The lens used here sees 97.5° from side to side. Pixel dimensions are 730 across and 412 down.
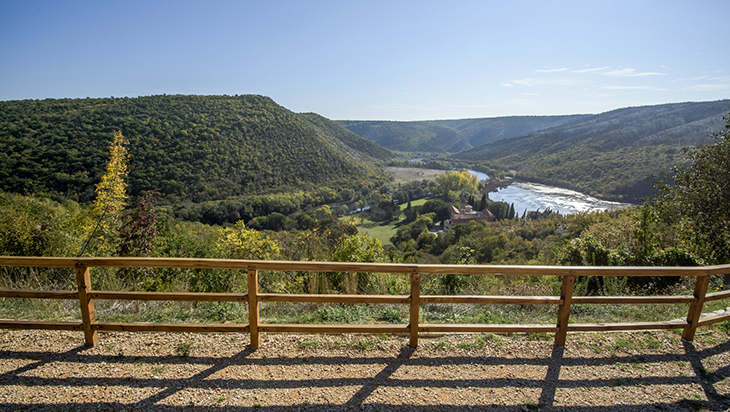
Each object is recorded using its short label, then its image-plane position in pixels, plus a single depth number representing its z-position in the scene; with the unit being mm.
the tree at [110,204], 6527
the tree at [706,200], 7824
